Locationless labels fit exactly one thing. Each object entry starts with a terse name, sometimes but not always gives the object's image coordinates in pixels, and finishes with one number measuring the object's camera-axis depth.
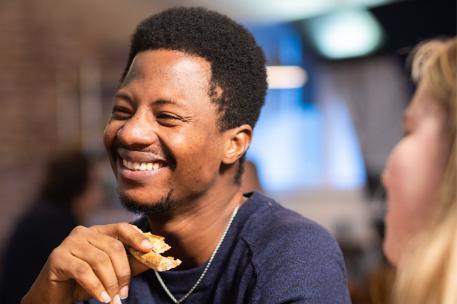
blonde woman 0.86
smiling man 1.19
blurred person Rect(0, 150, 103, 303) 2.68
